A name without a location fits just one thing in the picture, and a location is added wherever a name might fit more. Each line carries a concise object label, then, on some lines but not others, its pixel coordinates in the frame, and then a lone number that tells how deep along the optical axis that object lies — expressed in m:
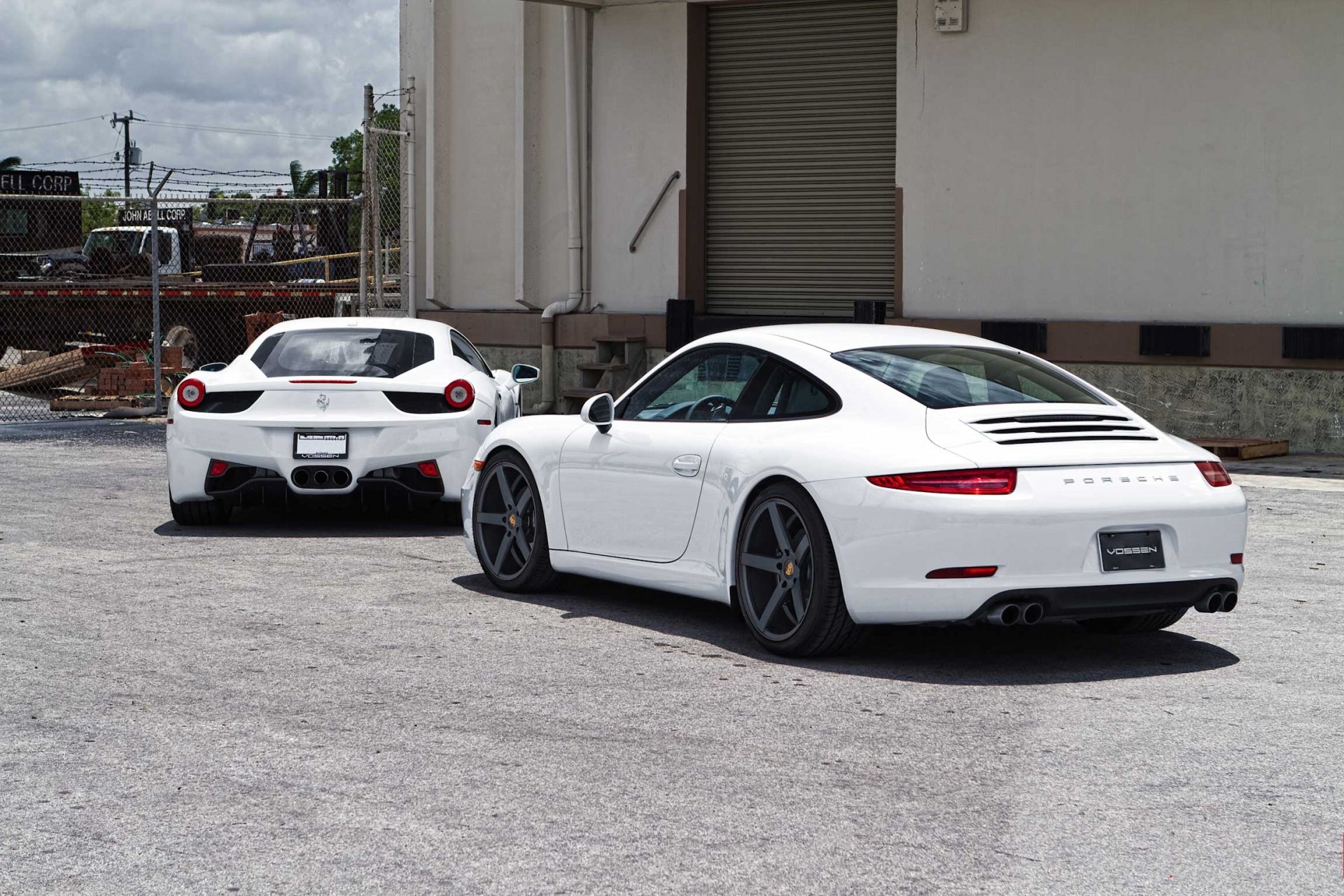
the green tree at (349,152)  134.50
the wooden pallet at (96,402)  21.30
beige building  15.88
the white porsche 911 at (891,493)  6.43
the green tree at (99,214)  104.11
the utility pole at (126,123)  94.19
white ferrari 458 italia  10.58
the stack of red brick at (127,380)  21.81
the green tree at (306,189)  106.76
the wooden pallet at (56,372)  24.00
